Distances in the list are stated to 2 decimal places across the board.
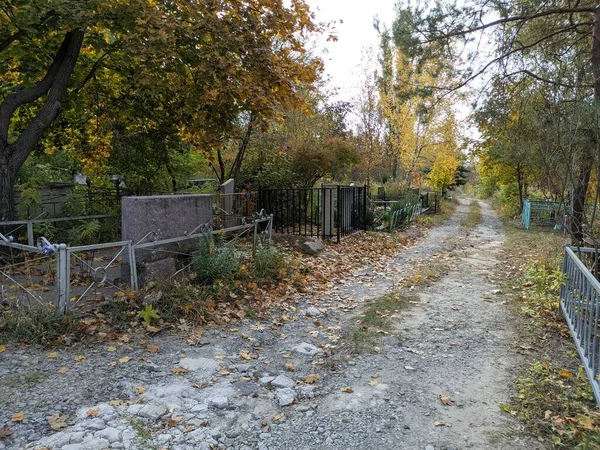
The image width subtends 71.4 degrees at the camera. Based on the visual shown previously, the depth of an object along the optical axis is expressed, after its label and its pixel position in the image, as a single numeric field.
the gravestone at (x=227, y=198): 9.38
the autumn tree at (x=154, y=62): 6.18
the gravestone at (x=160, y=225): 5.44
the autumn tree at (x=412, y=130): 21.56
